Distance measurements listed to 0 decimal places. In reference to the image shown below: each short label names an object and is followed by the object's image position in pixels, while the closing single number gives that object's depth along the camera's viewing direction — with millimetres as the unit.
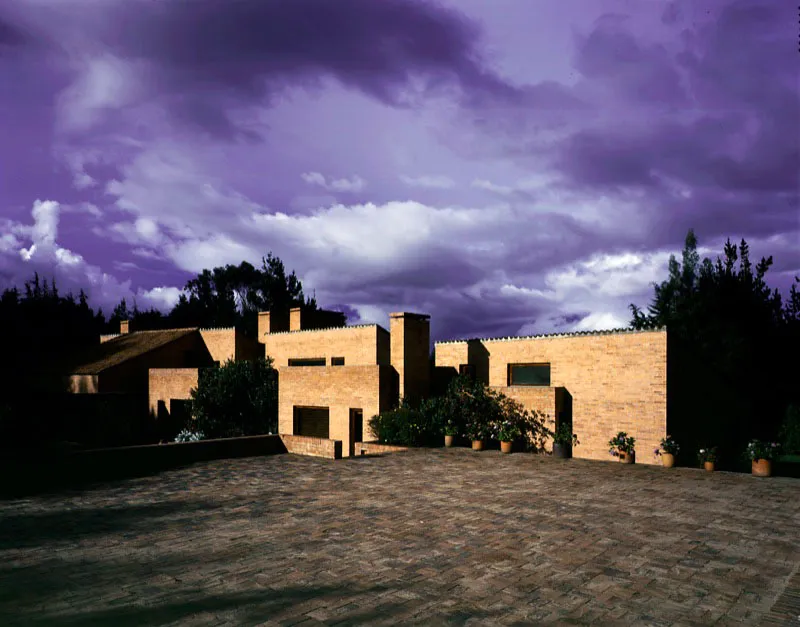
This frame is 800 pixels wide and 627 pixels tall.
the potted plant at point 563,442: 17859
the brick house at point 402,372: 18031
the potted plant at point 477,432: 19047
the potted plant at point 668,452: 16020
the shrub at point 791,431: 24516
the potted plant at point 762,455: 14539
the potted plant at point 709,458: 15461
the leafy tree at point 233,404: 27188
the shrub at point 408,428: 20047
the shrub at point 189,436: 26066
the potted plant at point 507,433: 18469
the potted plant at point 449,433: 20016
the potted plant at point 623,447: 16859
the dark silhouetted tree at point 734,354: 19609
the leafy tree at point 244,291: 60219
